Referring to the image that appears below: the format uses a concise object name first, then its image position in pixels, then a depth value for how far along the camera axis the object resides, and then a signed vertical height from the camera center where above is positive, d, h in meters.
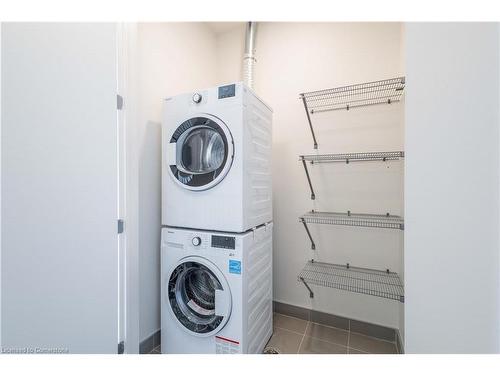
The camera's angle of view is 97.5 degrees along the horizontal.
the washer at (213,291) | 1.29 -0.69
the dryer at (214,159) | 1.31 +0.17
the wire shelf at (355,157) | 1.58 +0.22
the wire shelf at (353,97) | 1.62 +0.71
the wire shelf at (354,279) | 1.48 -0.71
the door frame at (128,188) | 1.25 -0.01
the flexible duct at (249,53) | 2.05 +1.25
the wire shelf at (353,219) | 1.48 -0.25
